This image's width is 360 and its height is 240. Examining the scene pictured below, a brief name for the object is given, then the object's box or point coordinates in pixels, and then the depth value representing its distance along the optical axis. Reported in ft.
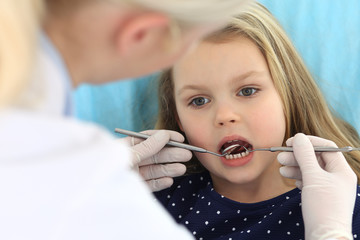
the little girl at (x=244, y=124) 2.44
